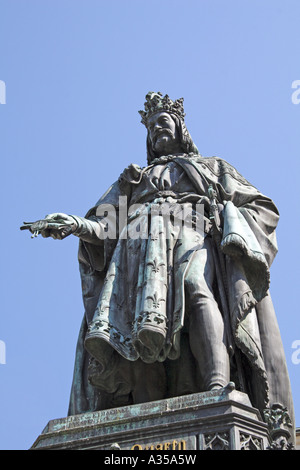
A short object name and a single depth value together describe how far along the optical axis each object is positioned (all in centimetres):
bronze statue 1910
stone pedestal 1612
